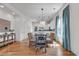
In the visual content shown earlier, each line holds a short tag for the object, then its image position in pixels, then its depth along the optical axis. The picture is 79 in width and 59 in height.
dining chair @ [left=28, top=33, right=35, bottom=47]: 3.38
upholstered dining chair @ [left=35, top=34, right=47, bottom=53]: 2.93
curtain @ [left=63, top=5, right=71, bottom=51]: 2.93
